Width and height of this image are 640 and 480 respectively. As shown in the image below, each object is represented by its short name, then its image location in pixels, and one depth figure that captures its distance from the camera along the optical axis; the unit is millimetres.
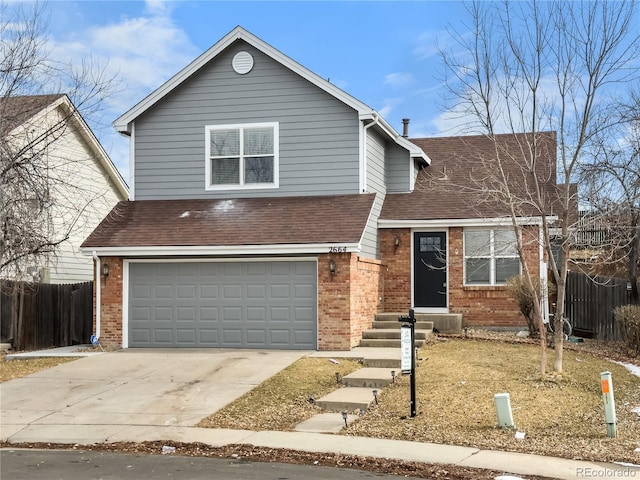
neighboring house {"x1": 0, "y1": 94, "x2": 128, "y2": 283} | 21266
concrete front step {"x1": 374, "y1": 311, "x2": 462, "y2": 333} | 18203
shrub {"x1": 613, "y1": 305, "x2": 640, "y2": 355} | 15969
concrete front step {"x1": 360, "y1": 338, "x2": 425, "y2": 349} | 16641
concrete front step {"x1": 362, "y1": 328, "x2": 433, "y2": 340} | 16938
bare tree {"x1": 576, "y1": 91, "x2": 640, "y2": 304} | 16772
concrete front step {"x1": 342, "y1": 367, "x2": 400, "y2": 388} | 12656
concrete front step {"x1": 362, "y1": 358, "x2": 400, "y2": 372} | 14370
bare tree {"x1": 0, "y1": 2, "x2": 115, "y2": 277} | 14078
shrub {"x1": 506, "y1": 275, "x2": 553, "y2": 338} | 17344
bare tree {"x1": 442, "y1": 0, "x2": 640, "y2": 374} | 11992
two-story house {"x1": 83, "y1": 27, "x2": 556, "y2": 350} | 16844
